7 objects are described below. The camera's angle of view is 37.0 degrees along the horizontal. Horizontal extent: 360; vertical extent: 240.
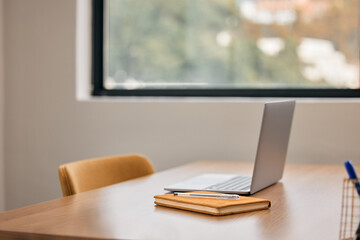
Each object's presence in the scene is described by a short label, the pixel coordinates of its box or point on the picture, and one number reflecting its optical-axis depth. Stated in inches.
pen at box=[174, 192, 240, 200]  51.6
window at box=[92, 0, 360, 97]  104.9
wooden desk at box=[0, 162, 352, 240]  41.7
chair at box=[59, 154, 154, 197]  66.4
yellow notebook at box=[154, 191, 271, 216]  47.8
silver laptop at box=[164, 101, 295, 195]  58.7
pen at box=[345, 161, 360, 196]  32.4
